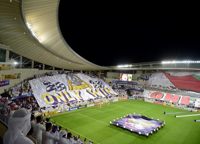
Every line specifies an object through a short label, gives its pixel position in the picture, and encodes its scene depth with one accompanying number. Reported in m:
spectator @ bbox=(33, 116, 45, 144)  4.36
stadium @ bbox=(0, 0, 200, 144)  12.41
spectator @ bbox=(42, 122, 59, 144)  4.47
